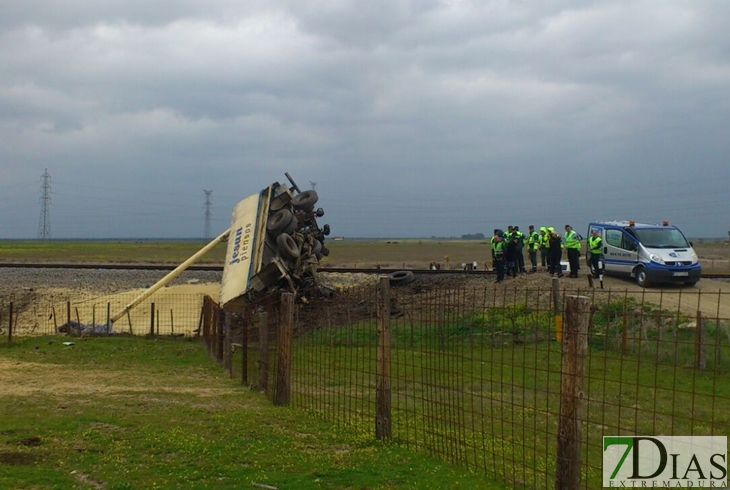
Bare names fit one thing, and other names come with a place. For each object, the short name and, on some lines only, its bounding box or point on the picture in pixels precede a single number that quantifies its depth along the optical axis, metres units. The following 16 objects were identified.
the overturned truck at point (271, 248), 24.09
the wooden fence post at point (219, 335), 17.27
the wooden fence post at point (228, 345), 15.58
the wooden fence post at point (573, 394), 6.21
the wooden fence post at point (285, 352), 11.21
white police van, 24.62
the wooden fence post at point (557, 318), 14.79
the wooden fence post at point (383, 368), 8.98
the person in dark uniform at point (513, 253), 28.23
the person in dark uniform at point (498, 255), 27.42
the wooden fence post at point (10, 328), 20.33
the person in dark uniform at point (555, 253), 27.19
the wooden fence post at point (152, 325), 22.39
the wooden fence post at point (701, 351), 12.86
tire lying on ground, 30.48
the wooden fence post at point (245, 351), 13.91
